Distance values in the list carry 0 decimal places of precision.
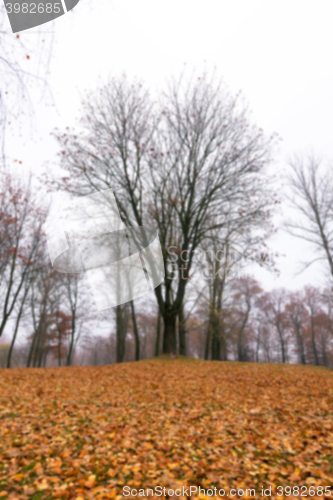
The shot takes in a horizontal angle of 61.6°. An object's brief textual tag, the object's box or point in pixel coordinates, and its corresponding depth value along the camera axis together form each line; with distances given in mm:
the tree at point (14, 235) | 16734
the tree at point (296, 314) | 42150
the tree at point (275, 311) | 41875
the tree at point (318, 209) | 16016
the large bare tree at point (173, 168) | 13094
